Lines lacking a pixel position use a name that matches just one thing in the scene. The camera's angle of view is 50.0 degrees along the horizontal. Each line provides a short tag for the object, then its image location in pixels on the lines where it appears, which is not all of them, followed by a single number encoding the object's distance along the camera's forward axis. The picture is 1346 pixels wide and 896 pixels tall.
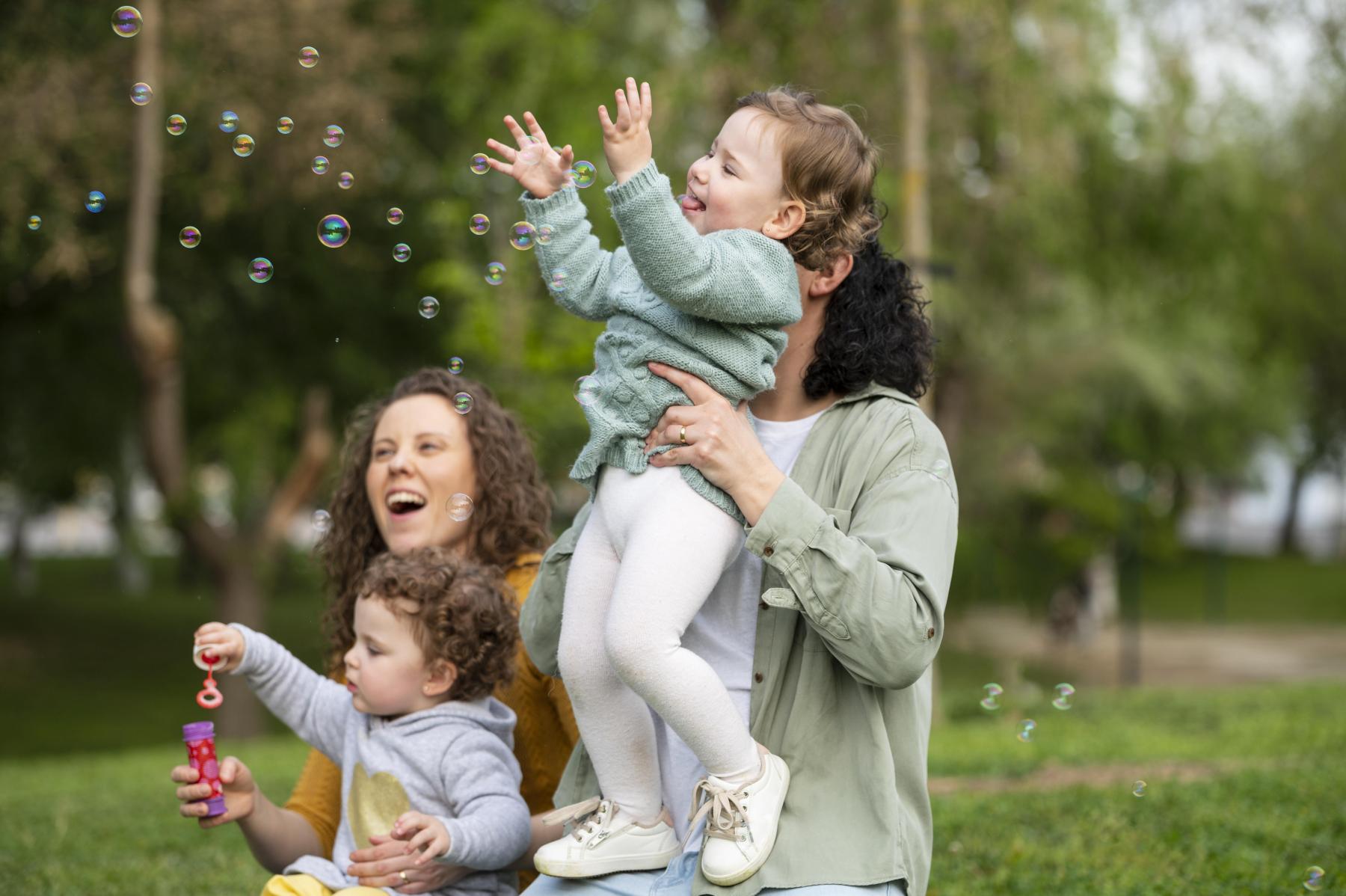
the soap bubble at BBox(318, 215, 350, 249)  3.92
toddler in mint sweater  2.24
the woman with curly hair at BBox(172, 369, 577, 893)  3.14
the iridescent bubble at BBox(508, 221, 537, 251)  3.07
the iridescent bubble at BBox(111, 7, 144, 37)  4.92
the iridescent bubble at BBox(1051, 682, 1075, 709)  3.38
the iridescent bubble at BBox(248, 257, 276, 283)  4.09
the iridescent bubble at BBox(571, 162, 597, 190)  2.95
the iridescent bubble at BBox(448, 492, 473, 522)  3.17
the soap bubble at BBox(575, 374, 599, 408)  2.52
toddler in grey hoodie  2.72
